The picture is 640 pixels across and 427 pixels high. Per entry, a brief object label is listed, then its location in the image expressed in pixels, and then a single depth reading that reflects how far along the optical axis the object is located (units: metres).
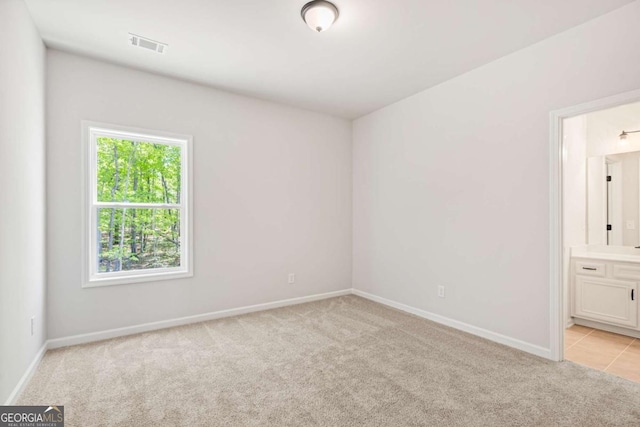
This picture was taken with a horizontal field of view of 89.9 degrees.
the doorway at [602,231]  3.29
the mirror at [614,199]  3.61
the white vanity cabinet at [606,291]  3.27
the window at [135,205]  3.23
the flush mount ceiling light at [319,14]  2.31
